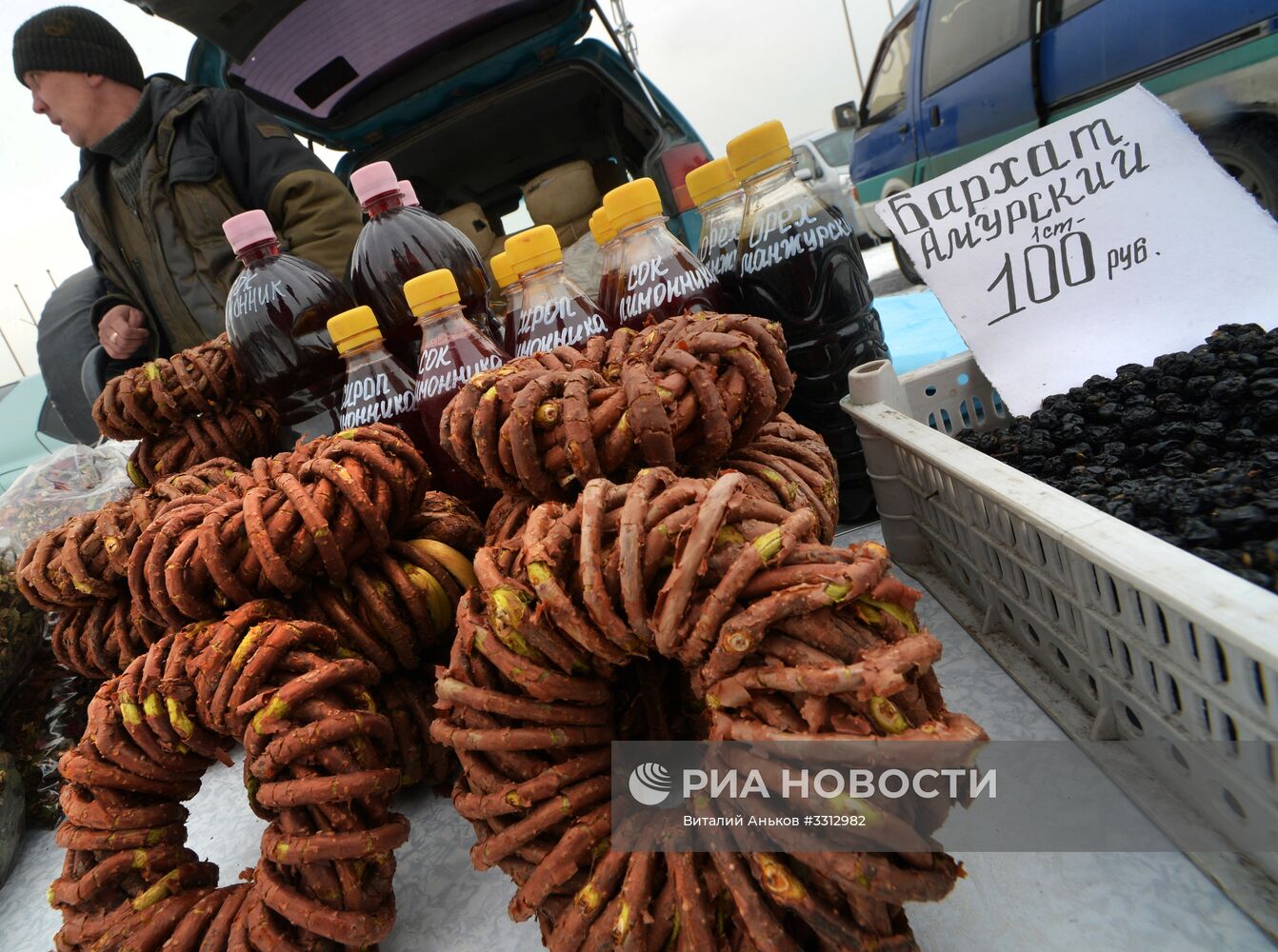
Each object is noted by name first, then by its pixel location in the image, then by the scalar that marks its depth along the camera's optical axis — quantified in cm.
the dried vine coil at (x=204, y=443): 97
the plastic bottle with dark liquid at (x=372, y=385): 84
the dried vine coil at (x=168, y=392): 93
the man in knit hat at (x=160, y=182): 144
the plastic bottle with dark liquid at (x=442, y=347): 80
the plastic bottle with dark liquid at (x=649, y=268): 82
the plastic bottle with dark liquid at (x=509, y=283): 91
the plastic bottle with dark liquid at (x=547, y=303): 83
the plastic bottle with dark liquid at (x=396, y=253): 96
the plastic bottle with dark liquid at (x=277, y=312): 94
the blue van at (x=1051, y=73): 165
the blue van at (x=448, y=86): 188
